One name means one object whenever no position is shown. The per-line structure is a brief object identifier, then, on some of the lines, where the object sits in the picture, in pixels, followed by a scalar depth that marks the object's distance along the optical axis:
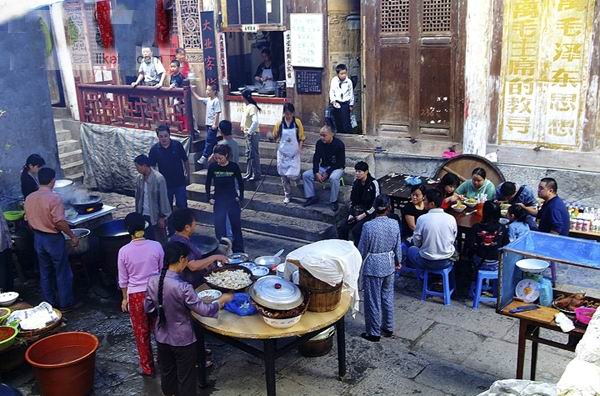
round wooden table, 5.89
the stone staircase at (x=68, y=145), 16.12
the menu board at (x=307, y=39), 12.73
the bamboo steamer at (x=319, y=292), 6.15
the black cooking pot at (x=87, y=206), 9.99
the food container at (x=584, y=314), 5.70
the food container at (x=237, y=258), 7.51
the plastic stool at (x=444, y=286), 8.53
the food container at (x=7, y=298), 7.85
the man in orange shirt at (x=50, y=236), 8.28
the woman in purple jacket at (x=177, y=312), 5.82
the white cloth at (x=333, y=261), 6.10
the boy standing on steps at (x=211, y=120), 13.42
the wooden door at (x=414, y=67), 11.18
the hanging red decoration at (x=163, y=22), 15.06
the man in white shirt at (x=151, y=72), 14.98
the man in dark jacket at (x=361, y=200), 9.66
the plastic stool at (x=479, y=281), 8.38
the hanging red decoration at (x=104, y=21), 13.98
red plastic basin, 6.39
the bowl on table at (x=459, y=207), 9.30
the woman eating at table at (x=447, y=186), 9.84
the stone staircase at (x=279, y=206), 11.44
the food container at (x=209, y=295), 6.40
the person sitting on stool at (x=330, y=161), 11.04
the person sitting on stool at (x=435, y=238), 8.22
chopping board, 5.90
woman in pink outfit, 6.74
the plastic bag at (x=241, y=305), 6.23
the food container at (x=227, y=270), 6.64
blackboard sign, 13.03
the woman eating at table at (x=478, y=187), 9.57
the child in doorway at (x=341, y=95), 12.48
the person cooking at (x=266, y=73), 14.44
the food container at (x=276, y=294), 5.88
